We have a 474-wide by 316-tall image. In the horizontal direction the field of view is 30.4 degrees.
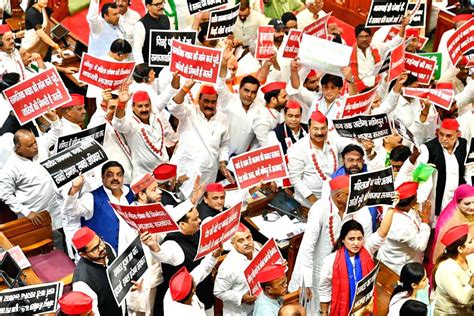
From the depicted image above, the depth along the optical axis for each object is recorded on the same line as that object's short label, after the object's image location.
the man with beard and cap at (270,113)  8.47
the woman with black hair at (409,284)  5.91
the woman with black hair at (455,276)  6.00
